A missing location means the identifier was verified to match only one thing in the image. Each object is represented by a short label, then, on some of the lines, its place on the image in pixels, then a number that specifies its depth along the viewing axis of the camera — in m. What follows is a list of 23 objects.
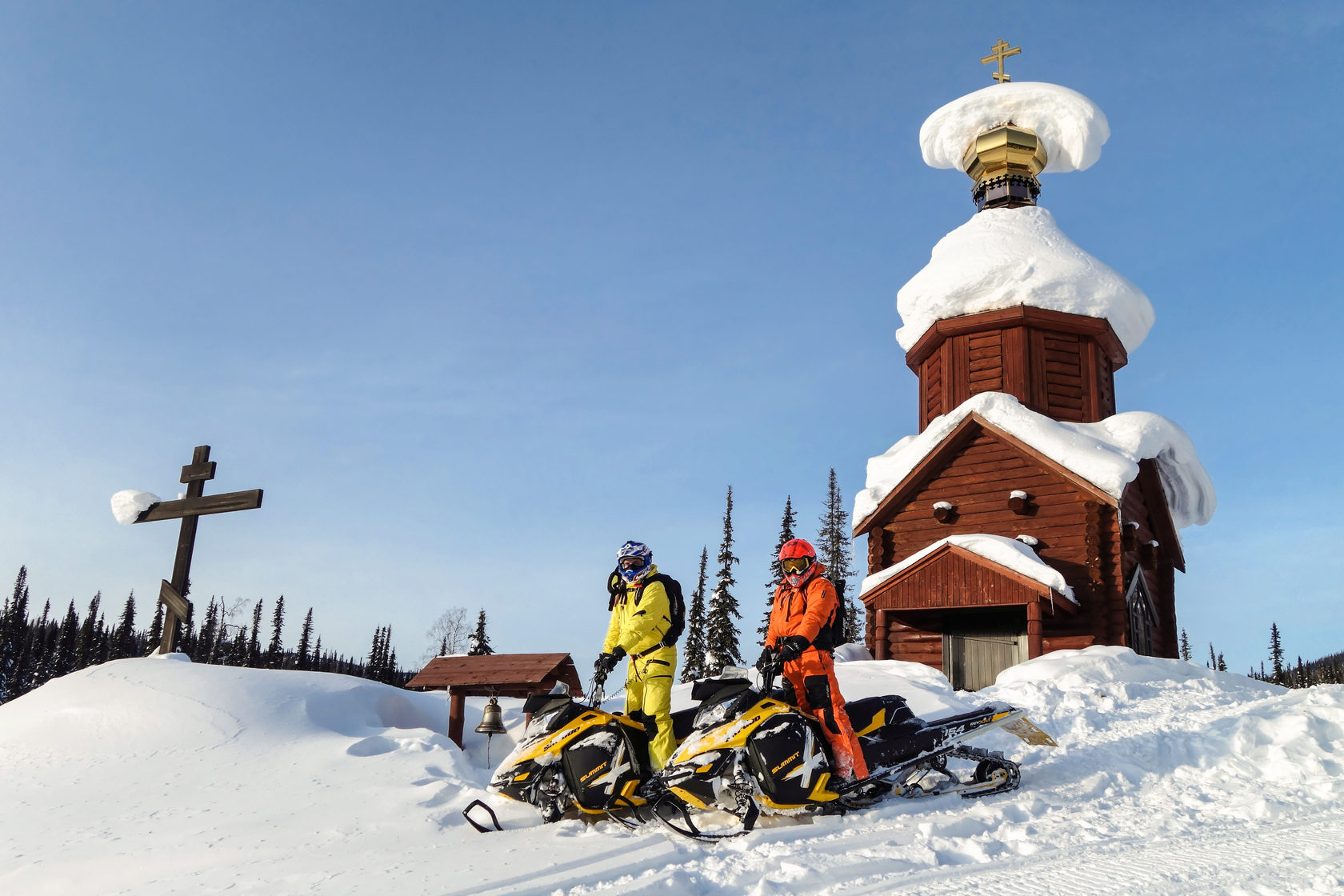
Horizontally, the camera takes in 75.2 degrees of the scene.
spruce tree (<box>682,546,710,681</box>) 33.62
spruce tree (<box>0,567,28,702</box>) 57.28
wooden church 16.12
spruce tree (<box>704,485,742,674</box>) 31.80
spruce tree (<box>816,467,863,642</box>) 43.22
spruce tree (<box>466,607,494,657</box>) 36.81
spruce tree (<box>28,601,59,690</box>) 58.47
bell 11.64
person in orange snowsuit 6.28
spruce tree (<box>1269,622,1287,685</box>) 62.09
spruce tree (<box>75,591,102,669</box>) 59.83
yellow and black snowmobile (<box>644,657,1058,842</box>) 5.84
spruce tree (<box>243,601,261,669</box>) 57.06
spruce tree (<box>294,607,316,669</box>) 63.35
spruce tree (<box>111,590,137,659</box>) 65.06
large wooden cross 11.63
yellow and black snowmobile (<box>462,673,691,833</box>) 6.12
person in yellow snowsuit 6.66
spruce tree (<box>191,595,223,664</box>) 70.56
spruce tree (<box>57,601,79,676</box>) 59.97
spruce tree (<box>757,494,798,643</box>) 35.91
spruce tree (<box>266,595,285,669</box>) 61.97
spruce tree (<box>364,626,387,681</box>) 61.45
